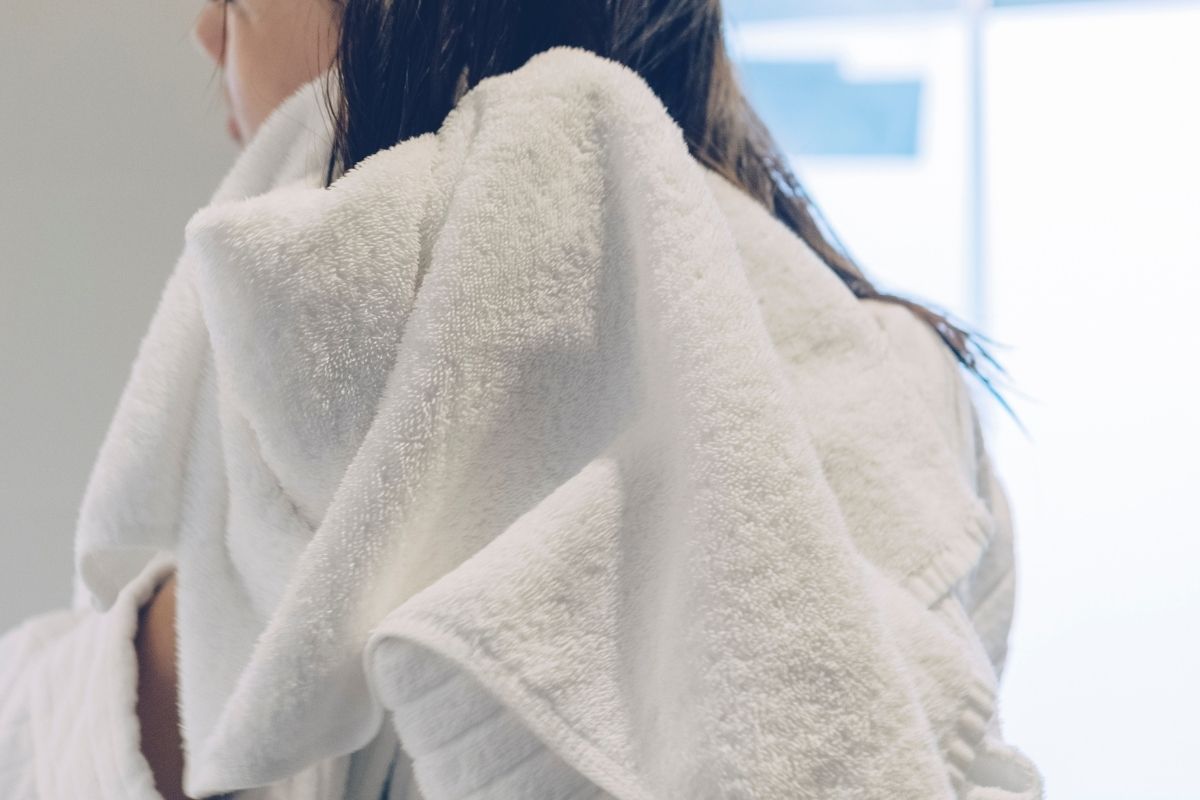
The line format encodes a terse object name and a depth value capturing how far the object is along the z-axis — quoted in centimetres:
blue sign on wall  115
